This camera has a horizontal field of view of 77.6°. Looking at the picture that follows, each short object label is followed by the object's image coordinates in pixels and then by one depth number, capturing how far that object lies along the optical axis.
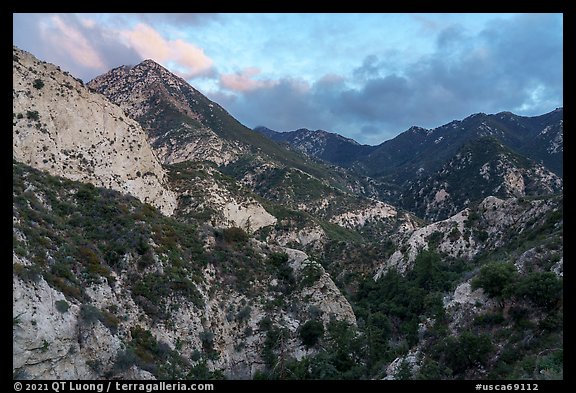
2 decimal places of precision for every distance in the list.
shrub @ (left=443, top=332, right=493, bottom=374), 16.62
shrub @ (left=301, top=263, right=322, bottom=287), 37.81
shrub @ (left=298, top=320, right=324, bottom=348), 31.27
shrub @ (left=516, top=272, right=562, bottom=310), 17.33
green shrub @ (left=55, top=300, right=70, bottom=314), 18.23
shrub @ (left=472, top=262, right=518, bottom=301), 20.15
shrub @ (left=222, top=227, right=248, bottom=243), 40.72
